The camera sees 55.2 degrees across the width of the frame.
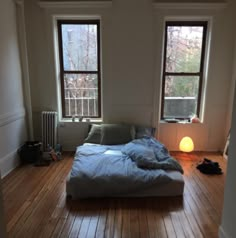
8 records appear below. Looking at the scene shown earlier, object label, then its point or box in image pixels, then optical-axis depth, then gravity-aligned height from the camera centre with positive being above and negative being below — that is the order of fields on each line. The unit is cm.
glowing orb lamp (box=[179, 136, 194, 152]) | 406 -116
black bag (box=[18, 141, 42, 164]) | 369 -122
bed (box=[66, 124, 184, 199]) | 265 -114
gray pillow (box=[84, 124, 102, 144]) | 392 -100
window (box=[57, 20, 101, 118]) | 402 +19
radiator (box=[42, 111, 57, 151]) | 404 -92
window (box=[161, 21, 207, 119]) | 403 +19
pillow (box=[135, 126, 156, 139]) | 397 -93
